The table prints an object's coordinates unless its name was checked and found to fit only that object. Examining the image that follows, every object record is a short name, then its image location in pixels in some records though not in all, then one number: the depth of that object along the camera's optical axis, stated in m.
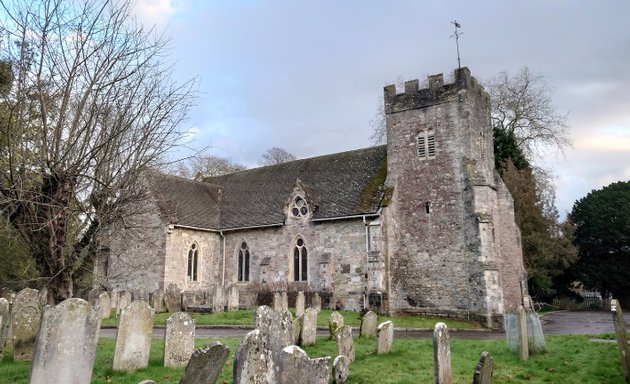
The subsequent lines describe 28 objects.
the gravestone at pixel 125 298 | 19.42
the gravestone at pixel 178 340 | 9.73
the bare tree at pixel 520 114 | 38.78
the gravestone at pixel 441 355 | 7.83
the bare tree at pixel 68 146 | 9.47
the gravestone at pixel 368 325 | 14.01
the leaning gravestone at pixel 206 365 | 6.43
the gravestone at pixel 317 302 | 22.48
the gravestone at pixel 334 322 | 13.45
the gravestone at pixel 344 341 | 10.45
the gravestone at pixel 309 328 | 12.44
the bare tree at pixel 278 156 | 55.22
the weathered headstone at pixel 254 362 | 5.76
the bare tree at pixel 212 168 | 48.69
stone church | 22.59
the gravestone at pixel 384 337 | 11.30
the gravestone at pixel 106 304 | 18.85
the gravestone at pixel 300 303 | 20.70
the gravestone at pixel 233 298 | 23.06
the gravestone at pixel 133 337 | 9.23
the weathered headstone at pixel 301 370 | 5.80
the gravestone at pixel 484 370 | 7.23
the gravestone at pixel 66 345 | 6.89
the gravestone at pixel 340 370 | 8.43
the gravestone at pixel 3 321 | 11.02
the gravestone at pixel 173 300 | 23.27
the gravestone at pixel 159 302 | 23.14
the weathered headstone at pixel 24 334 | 10.57
